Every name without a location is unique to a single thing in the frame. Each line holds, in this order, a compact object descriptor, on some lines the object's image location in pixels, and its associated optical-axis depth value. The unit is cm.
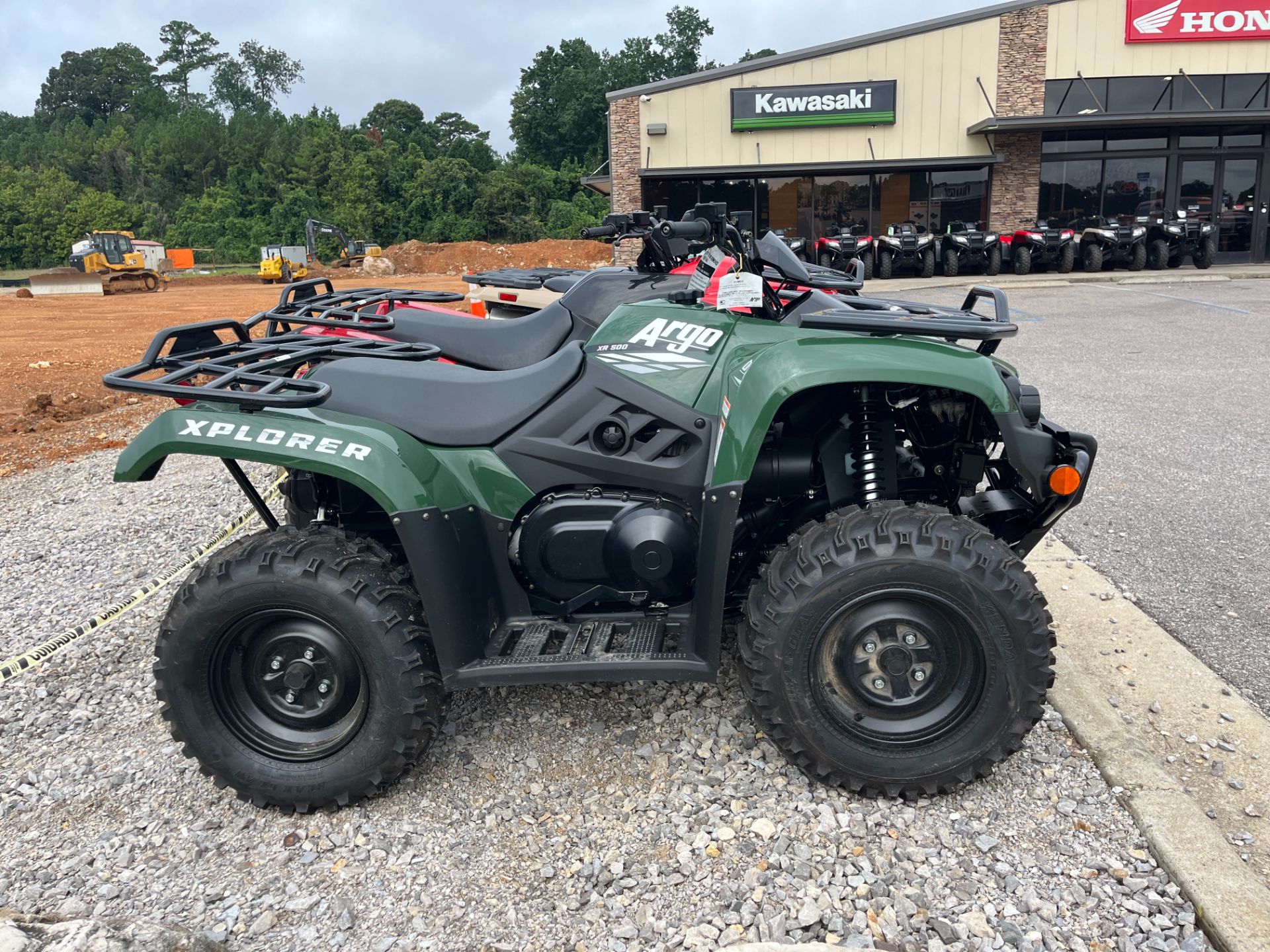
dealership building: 2353
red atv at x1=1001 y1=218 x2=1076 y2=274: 2223
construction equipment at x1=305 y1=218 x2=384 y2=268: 4134
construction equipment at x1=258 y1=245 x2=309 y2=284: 3747
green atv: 264
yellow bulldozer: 3447
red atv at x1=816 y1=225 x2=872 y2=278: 2283
